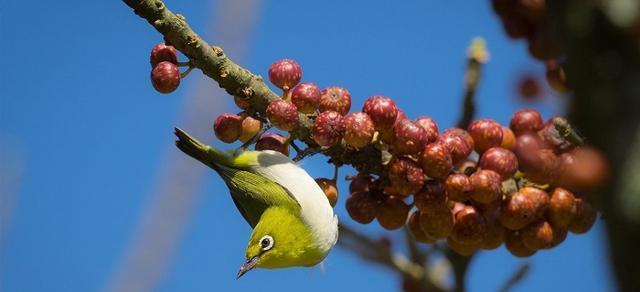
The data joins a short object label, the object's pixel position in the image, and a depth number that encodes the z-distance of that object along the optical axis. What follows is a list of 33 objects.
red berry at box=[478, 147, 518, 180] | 6.55
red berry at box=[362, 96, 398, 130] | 6.29
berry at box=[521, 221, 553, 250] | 6.64
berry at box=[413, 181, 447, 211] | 6.34
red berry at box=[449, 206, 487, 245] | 6.54
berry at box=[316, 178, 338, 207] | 6.98
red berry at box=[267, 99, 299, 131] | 6.07
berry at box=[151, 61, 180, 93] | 5.89
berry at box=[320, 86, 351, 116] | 6.54
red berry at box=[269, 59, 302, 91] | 6.62
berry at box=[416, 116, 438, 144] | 6.55
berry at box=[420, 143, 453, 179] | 6.24
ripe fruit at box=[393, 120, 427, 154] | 6.21
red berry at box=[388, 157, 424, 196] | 6.22
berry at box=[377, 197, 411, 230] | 6.73
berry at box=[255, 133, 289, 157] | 6.85
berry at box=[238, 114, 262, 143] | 6.72
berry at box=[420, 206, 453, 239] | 6.42
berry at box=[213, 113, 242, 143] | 6.52
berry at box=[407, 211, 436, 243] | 6.95
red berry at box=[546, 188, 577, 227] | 6.57
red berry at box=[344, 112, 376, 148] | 6.12
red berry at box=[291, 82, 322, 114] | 6.42
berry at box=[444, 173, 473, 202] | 6.36
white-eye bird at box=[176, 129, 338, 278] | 7.71
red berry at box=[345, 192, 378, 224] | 6.70
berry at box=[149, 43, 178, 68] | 6.06
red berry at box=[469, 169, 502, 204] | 6.30
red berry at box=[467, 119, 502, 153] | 6.82
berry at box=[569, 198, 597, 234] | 6.56
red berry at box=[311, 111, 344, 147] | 6.19
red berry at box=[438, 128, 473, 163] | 6.50
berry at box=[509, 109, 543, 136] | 7.23
